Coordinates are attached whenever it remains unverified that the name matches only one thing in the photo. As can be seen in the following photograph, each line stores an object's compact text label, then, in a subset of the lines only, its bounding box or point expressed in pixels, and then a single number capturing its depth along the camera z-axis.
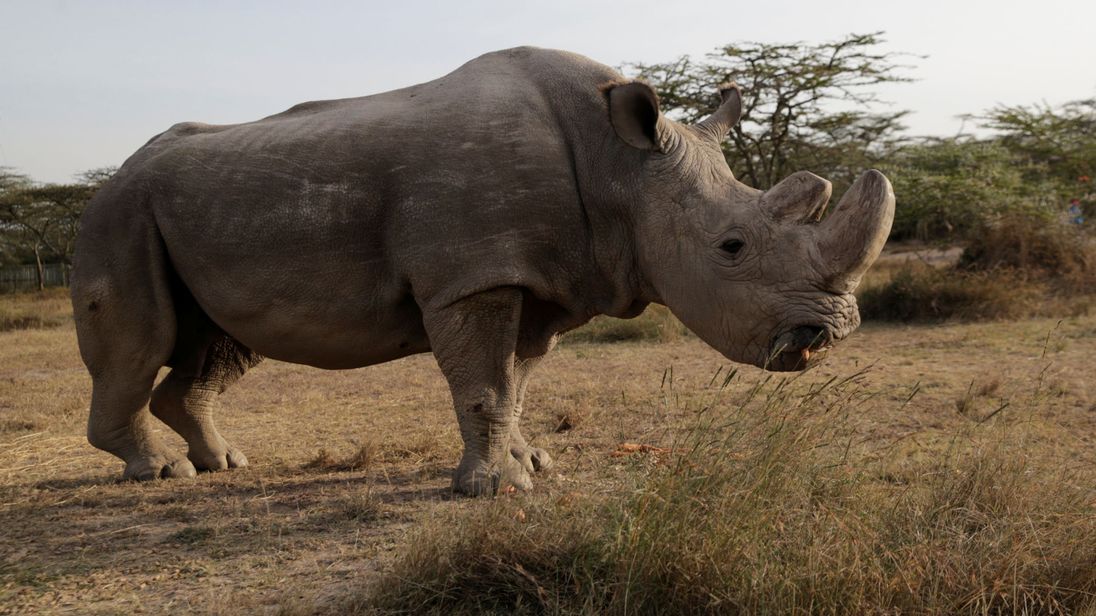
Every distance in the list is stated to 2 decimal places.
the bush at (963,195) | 16.81
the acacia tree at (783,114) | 21.02
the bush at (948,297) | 12.19
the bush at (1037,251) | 13.95
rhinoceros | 4.30
